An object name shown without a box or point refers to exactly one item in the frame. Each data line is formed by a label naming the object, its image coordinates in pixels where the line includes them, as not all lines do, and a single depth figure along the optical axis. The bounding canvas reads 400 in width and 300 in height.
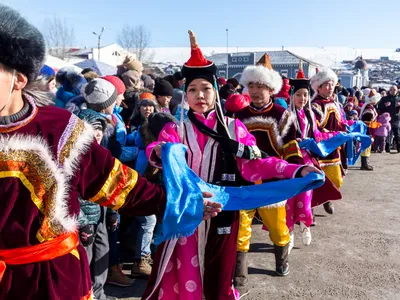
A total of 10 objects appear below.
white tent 12.44
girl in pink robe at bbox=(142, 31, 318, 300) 2.71
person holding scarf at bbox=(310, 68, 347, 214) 5.63
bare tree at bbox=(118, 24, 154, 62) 59.84
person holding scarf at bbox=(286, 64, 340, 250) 4.50
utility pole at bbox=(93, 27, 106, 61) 48.61
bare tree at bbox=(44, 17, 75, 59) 51.25
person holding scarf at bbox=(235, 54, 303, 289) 3.83
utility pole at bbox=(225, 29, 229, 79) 41.53
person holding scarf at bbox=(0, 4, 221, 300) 1.48
